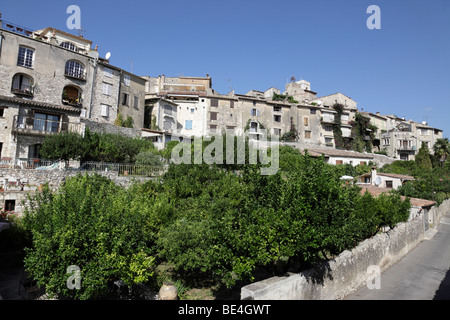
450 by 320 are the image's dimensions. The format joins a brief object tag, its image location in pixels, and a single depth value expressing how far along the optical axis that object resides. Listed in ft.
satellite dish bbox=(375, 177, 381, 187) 108.06
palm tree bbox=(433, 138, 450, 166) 193.16
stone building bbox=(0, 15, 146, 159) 84.64
